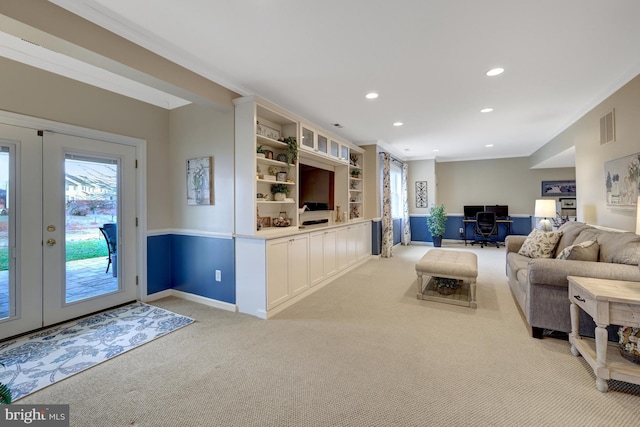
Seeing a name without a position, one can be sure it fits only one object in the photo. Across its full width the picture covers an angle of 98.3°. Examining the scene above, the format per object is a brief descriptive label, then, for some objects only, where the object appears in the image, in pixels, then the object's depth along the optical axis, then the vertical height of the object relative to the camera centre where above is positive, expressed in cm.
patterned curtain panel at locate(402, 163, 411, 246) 796 +5
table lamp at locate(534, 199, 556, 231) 449 +6
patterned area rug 197 -111
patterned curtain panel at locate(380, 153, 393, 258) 623 +5
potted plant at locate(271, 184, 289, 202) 351 +31
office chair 736 -32
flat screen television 420 +43
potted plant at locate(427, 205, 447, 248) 750 -26
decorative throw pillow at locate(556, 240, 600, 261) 247 -36
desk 762 -29
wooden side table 170 -66
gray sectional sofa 215 -49
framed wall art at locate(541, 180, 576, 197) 735 +65
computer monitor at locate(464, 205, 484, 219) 793 +9
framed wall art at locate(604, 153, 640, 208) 271 +33
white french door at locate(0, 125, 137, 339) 251 -10
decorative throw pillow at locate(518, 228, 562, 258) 346 -41
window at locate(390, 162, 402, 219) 740 +72
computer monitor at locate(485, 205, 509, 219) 771 +5
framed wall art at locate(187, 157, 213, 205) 331 +43
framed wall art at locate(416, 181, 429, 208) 822 +56
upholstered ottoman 321 -68
